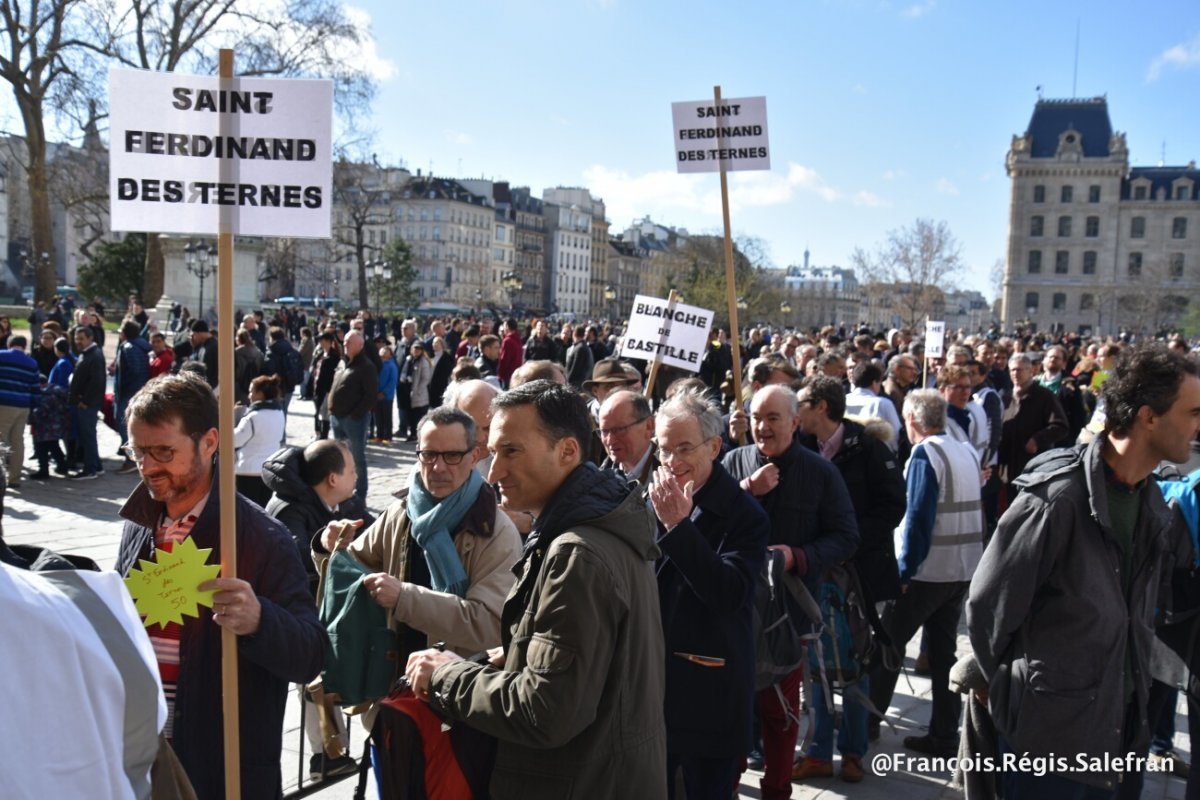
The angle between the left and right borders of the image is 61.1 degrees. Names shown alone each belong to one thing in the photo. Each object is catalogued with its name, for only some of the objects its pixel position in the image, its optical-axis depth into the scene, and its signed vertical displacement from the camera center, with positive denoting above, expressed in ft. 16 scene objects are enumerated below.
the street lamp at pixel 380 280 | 167.57 +4.52
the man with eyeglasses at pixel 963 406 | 24.88 -2.21
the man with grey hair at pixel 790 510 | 13.71 -2.70
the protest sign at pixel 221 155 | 9.16 +1.32
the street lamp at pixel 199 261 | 96.12 +3.83
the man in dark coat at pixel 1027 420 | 28.35 -2.75
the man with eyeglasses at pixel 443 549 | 10.63 -2.76
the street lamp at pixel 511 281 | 182.80 +4.97
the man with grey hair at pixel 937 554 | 16.72 -3.87
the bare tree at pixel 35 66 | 104.73 +23.76
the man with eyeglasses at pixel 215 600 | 8.91 -2.65
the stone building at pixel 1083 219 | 304.91 +31.94
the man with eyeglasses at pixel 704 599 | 10.65 -3.13
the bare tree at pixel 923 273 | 201.67 +9.10
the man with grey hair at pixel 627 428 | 13.74 -1.59
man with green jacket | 7.50 -2.52
